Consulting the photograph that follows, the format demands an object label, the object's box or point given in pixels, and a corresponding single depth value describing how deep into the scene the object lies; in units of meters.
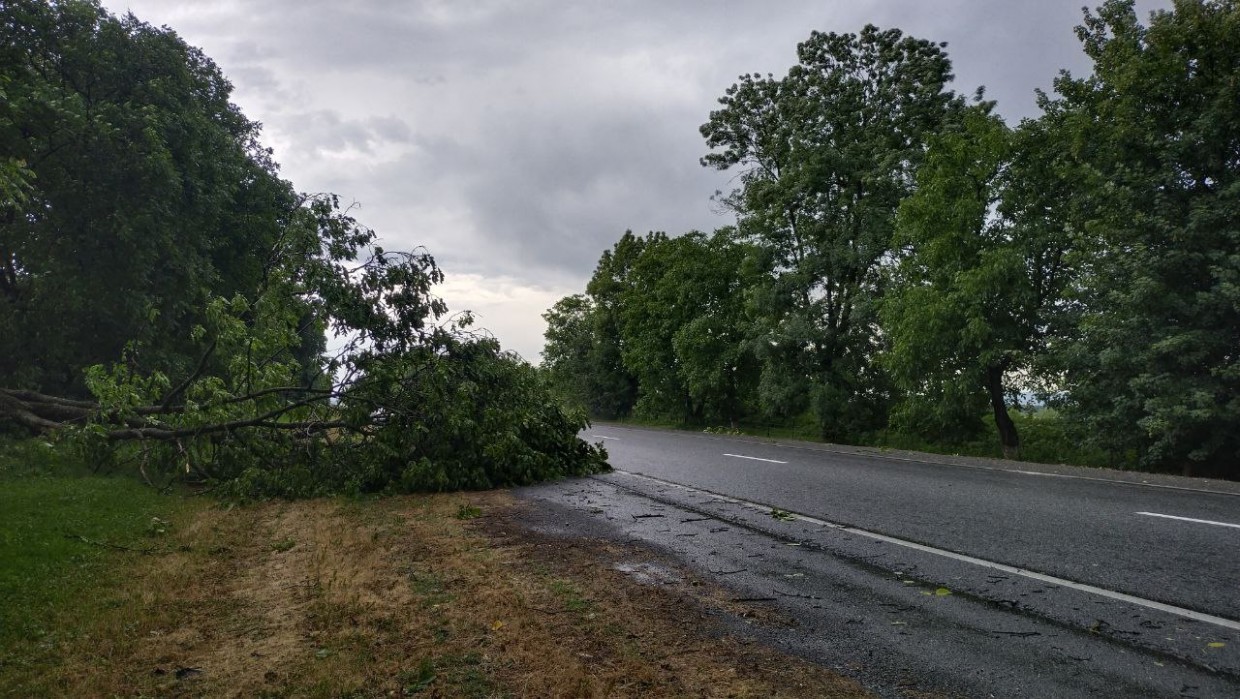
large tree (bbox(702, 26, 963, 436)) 22.98
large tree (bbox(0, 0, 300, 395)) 15.84
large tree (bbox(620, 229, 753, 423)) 30.08
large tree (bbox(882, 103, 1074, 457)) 18.23
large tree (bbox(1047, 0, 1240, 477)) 14.02
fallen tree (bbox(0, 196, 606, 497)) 10.12
